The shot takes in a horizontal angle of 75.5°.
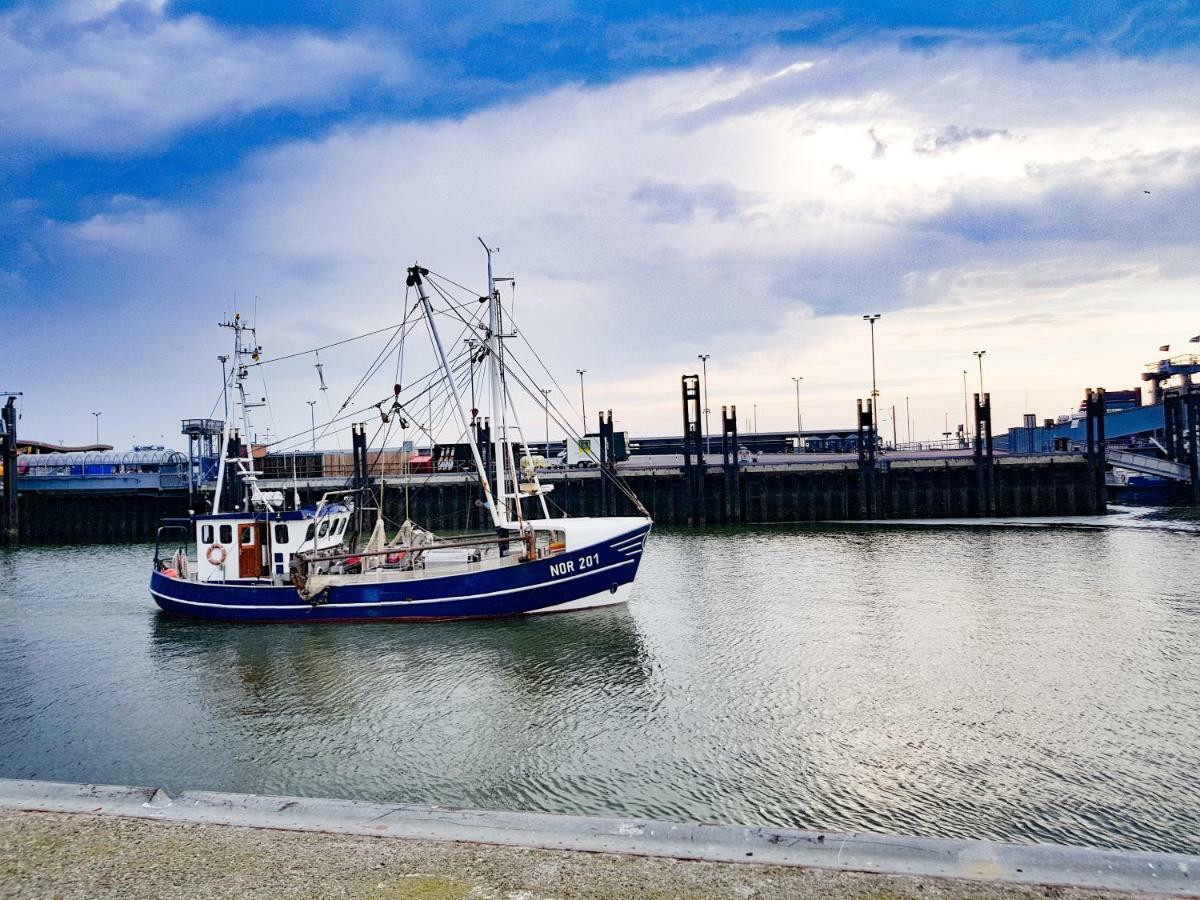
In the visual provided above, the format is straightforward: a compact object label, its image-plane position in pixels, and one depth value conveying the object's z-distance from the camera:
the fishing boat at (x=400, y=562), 26.58
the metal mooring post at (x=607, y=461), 63.00
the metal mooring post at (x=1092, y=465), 58.59
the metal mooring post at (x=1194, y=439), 66.19
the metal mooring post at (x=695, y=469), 61.53
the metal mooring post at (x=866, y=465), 60.69
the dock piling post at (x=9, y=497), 61.81
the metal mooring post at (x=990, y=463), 59.78
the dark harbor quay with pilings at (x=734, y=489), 60.09
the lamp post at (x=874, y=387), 70.07
